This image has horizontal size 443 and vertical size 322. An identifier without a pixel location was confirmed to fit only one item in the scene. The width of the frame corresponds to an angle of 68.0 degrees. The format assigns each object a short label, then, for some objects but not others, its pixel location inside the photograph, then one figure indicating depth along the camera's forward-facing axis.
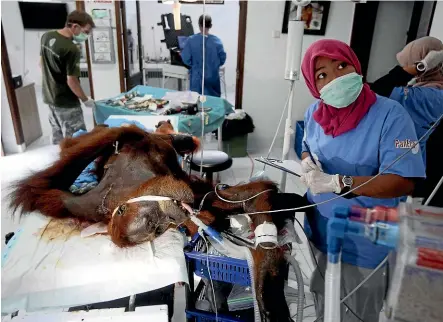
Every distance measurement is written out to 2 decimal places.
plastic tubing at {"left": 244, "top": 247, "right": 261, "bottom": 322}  1.05
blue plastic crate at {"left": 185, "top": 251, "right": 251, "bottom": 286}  1.07
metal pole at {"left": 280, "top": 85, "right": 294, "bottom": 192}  1.55
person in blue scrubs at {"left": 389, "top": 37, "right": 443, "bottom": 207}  1.70
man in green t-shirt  2.92
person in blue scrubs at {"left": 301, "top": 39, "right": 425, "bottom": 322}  1.07
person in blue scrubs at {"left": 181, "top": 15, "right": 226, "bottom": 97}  3.82
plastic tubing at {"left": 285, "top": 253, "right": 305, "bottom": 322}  1.07
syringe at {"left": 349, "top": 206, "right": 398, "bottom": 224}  0.58
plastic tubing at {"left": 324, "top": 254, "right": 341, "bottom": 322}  0.65
